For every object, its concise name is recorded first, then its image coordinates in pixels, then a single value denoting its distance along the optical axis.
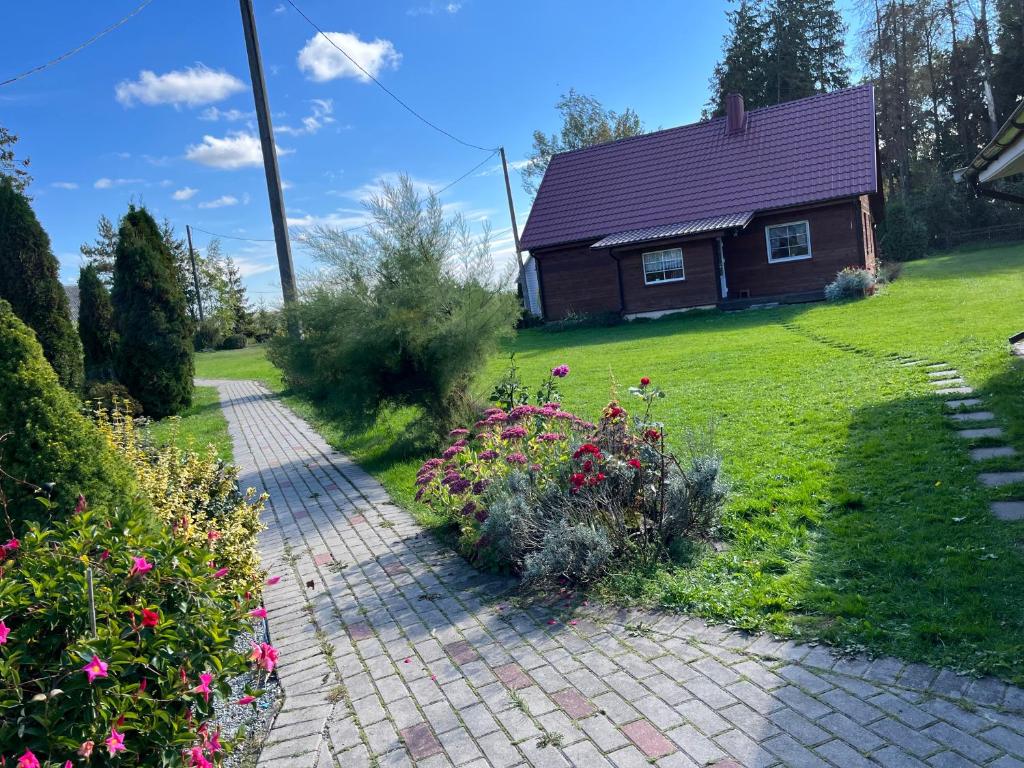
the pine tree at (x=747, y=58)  45.31
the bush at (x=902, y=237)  32.44
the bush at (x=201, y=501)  4.23
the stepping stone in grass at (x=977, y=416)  6.28
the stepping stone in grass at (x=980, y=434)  5.76
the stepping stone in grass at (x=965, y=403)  6.74
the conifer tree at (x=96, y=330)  17.91
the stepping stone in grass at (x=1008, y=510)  4.25
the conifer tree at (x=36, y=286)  13.45
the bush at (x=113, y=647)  2.08
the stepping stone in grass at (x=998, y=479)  4.77
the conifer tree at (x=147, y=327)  15.51
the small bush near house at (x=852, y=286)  18.75
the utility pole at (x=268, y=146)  13.22
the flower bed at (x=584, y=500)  4.41
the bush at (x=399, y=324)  7.86
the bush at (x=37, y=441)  3.33
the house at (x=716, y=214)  20.72
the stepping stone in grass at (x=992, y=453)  5.29
